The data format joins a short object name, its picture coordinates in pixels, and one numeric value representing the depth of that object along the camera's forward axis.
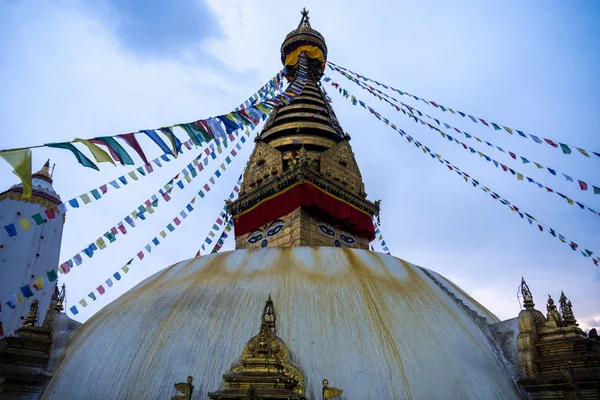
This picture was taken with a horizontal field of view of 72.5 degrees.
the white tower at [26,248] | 16.47
